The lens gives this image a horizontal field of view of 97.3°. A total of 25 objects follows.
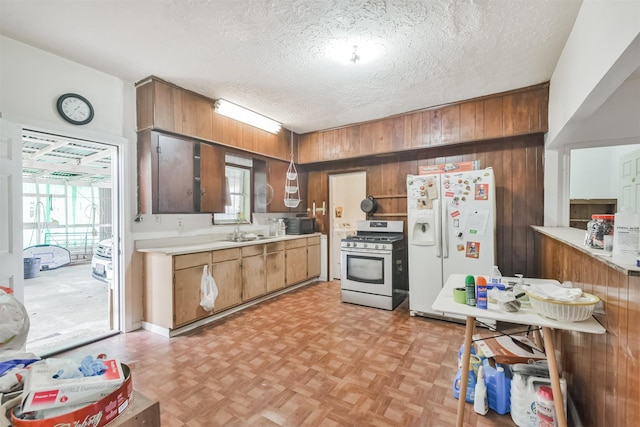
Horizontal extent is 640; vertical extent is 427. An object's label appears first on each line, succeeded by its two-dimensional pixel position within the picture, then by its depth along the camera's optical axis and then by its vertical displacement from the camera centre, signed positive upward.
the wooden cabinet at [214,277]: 2.85 -0.80
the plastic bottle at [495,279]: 1.73 -0.44
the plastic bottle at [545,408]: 1.50 -1.06
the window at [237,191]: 4.11 +0.29
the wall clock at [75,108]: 2.51 +0.93
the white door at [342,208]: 4.88 +0.04
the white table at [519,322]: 1.29 -0.52
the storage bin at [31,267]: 5.38 -1.12
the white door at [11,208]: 2.17 +0.02
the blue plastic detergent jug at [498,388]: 1.73 -1.10
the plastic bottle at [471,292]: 1.54 -0.44
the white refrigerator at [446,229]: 2.97 -0.21
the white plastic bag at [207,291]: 3.06 -0.88
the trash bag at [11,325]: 1.10 -0.47
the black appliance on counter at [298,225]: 4.75 -0.25
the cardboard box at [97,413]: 0.63 -0.50
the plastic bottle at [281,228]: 4.68 -0.30
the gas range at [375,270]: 3.59 -0.79
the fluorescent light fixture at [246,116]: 3.40 +1.25
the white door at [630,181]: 2.86 +0.33
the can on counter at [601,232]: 1.35 -0.11
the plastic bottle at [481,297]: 1.50 -0.46
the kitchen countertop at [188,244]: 2.95 -0.42
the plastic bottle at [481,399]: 1.74 -1.17
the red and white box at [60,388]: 0.67 -0.45
